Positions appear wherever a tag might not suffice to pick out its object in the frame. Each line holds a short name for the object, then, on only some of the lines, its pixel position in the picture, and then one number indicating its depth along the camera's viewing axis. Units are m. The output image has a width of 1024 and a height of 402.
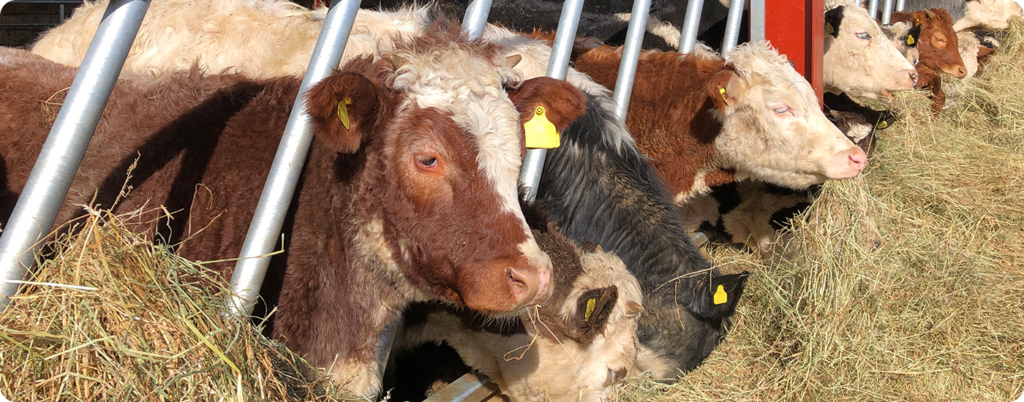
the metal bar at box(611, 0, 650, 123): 4.07
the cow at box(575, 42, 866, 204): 4.71
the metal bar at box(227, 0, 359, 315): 2.07
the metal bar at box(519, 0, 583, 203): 3.51
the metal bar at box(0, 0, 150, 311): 1.59
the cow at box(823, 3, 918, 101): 6.82
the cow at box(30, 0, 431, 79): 4.12
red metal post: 5.57
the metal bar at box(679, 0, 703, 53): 4.94
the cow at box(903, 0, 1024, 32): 11.60
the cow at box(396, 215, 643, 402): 3.14
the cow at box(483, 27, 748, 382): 3.74
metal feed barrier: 1.61
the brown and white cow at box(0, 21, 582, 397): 2.13
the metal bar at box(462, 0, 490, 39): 3.00
